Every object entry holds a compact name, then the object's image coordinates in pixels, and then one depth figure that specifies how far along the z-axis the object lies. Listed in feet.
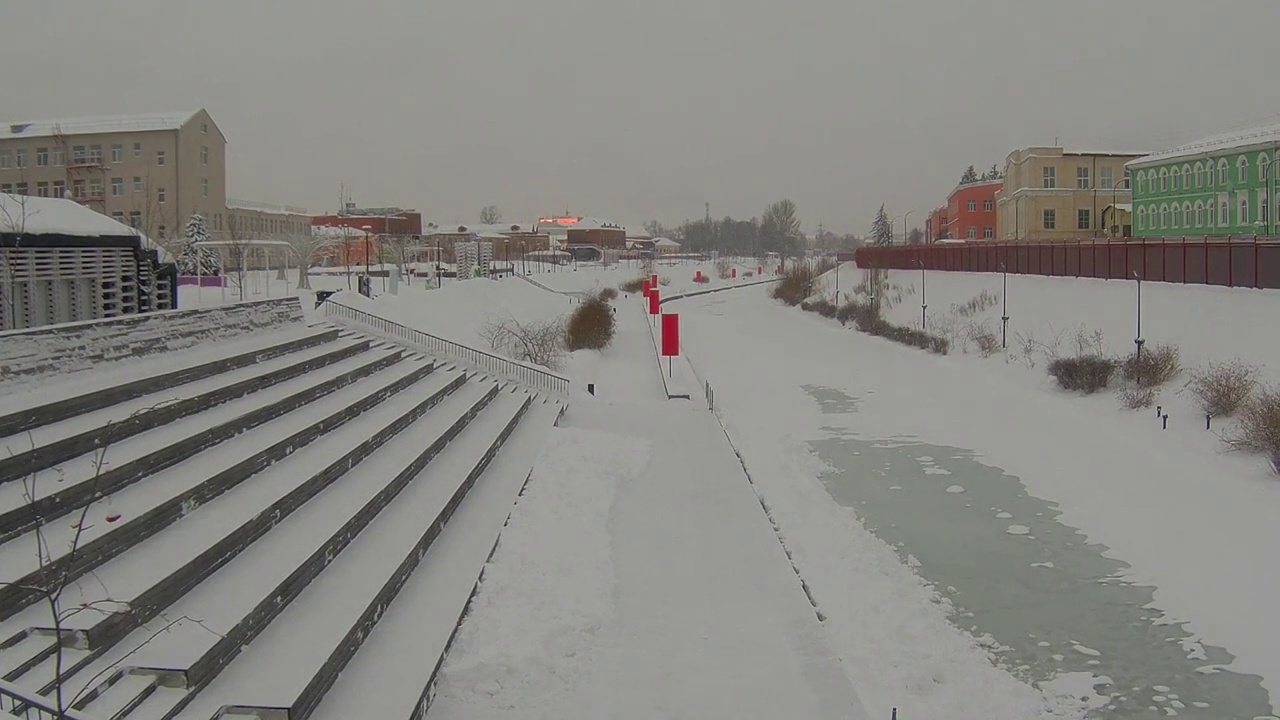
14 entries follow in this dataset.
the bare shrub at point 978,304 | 137.59
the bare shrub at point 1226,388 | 66.49
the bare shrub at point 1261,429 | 56.65
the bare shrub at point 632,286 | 268.60
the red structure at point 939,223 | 348.18
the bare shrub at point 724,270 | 367.58
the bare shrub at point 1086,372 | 85.76
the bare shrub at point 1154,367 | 79.61
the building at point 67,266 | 50.85
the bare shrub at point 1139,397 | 76.74
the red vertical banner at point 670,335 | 97.04
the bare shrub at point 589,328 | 119.96
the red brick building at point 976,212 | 276.41
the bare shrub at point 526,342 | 94.48
